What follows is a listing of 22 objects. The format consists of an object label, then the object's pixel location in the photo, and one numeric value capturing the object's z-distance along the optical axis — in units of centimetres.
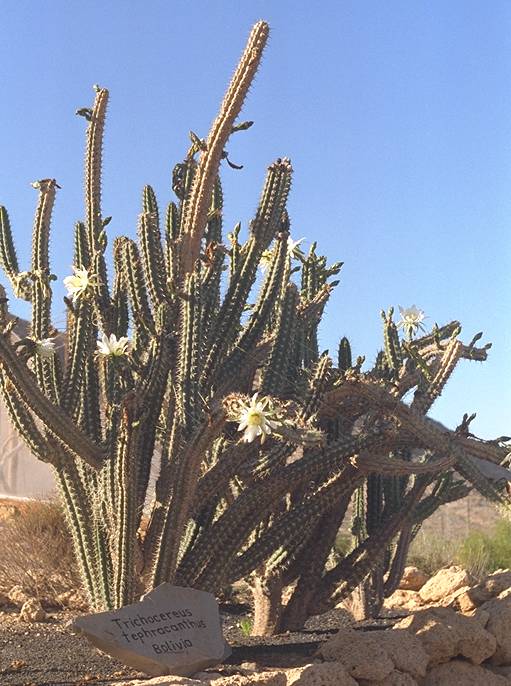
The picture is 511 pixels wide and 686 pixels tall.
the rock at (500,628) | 626
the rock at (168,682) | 474
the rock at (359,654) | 544
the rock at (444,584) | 830
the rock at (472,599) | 684
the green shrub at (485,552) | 1260
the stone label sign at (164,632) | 549
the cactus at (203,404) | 618
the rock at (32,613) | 780
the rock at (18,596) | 900
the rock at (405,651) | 562
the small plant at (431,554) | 1237
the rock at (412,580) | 1053
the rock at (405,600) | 929
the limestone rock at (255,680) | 483
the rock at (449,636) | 593
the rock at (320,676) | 502
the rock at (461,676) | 590
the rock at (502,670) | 622
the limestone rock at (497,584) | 682
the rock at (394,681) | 547
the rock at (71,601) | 888
